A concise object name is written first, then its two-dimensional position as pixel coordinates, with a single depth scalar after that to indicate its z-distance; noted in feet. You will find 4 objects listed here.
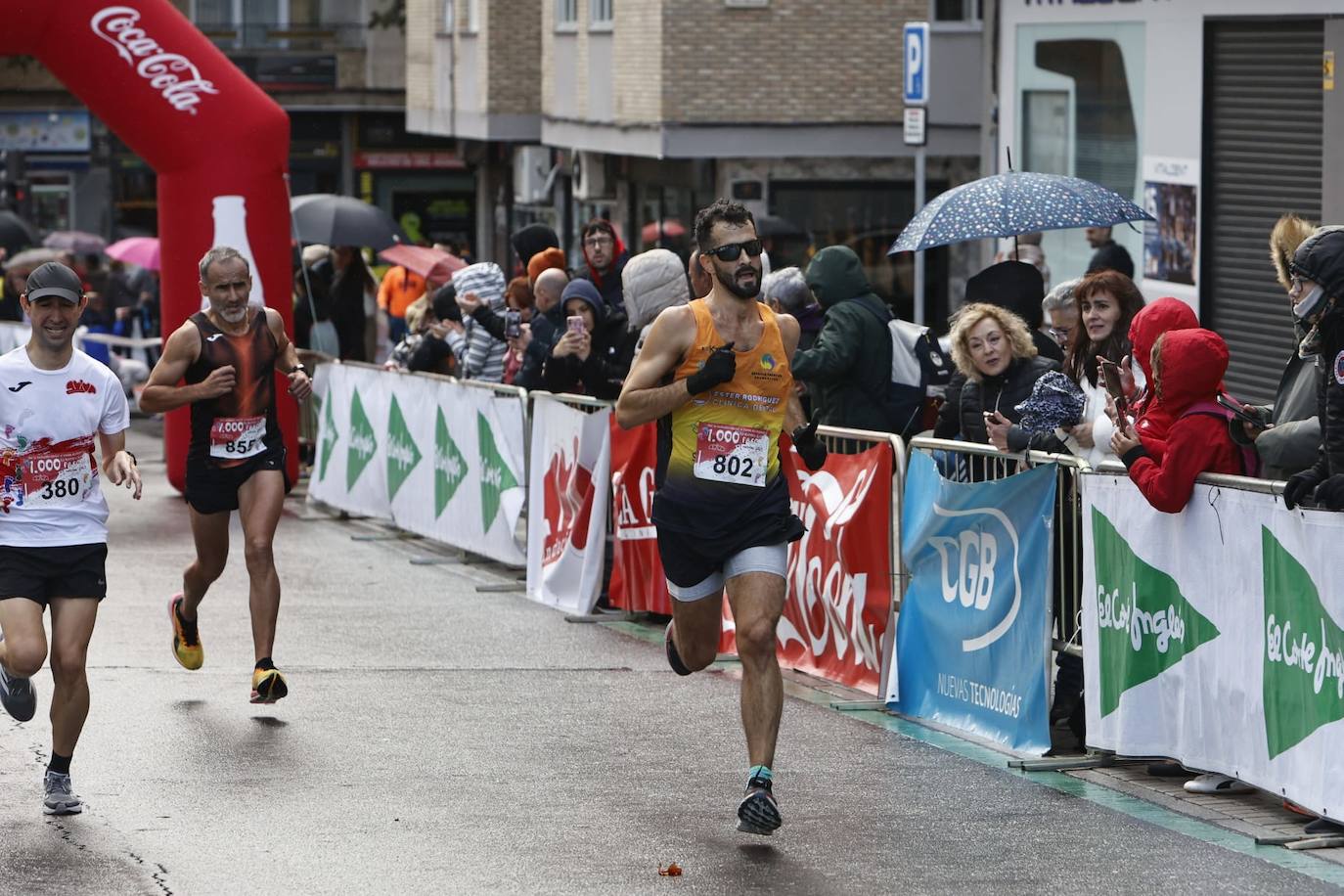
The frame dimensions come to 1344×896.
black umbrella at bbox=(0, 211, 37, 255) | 102.14
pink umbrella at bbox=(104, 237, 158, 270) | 96.99
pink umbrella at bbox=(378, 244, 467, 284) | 63.21
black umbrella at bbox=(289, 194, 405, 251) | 69.72
